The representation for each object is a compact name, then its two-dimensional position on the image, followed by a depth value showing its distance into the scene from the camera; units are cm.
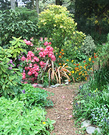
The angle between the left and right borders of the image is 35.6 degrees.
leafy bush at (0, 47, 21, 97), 316
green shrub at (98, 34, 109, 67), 408
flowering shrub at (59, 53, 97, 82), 507
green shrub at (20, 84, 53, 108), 319
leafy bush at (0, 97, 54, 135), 236
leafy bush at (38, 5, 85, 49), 591
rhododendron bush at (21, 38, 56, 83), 486
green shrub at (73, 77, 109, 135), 260
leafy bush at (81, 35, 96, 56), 766
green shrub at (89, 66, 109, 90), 376
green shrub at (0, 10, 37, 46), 575
